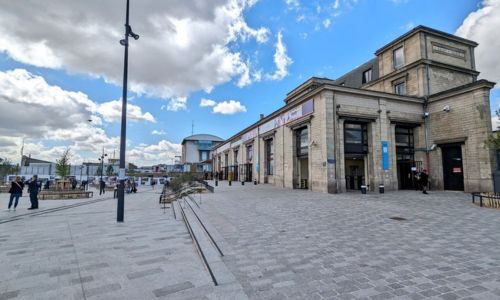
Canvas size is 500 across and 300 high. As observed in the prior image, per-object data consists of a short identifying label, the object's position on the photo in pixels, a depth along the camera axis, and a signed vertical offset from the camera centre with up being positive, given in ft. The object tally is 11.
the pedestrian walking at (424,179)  51.46 -2.00
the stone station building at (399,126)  54.34 +10.83
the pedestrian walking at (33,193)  40.11 -3.63
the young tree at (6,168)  142.15 +1.69
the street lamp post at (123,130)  27.14 +4.61
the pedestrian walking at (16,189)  38.73 -2.92
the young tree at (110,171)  213.05 -0.38
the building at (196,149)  264.31 +23.05
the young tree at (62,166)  92.58 +1.78
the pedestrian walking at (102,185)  84.72 -5.03
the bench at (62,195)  63.14 -6.50
